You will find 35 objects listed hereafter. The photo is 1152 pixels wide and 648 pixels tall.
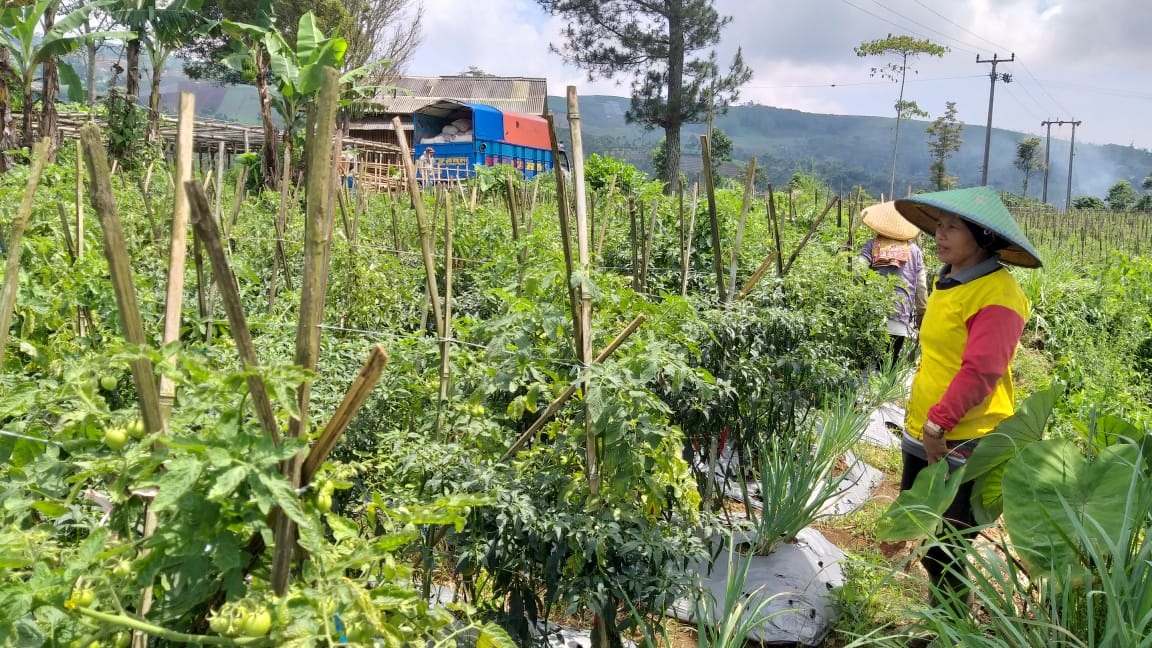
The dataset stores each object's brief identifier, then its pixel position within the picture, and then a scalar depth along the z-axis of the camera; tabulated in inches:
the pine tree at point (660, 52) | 972.6
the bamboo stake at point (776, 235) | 151.8
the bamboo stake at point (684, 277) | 135.2
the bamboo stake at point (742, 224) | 136.2
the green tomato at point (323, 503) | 43.3
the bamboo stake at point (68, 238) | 92.8
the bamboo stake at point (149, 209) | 130.3
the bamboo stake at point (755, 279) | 137.3
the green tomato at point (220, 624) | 38.7
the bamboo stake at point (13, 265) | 51.6
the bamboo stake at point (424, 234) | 91.7
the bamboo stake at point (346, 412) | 39.3
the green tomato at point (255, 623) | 38.9
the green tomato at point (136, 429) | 44.0
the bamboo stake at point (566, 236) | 74.8
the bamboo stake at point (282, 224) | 116.3
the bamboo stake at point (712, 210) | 131.1
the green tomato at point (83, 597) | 39.9
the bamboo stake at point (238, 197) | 138.6
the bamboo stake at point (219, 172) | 110.9
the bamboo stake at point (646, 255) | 134.0
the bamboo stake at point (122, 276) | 39.9
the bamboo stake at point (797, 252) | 150.9
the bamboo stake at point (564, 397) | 76.7
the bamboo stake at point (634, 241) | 134.1
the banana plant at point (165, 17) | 364.5
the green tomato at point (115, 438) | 42.8
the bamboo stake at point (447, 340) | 89.4
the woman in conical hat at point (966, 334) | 96.8
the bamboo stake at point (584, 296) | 79.5
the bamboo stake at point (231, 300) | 35.5
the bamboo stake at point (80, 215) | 84.5
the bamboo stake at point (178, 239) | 46.7
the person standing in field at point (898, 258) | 207.0
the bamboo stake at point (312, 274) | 38.9
